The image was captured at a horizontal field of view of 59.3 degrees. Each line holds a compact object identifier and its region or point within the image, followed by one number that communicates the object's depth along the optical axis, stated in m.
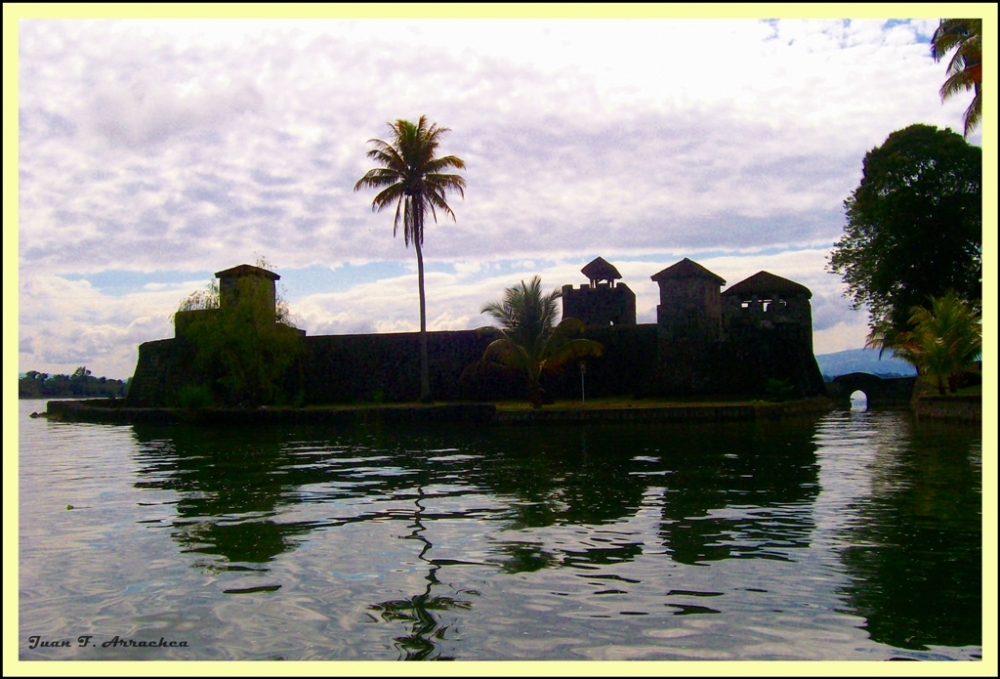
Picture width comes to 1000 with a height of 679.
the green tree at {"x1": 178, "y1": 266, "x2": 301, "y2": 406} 34.22
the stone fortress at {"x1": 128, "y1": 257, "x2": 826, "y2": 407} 32.84
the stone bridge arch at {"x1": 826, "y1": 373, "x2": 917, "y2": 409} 38.38
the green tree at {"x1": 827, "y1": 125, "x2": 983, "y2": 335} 34.66
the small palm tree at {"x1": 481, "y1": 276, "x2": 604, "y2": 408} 30.52
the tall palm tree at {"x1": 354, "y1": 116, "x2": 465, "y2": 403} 33.91
